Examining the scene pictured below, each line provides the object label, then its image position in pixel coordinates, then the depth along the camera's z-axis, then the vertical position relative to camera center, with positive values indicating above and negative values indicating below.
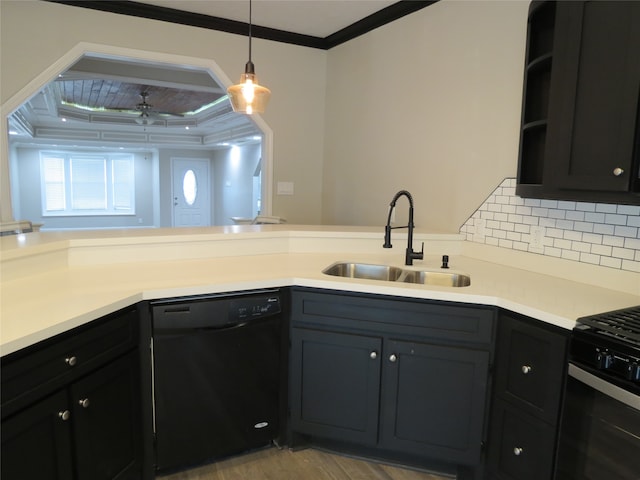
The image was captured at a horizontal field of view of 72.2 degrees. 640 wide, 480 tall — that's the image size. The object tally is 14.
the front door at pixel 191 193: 12.16 -0.02
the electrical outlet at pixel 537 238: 2.31 -0.19
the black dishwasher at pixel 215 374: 1.86 -0.81
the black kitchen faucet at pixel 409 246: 2.38 -0.26
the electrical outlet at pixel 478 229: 2.67 -0.17
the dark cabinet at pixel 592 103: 1.57 +0.39
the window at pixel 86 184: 11.80 +0.13
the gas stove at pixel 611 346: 1.27 -0.43
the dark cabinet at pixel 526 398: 1.59 -0.75
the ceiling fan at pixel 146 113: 6.42 +1.31
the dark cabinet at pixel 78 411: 1.26 -0.74
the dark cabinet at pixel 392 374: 1.90 -0.80
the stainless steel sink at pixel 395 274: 2.32 -0.41
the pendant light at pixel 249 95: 2.45 +0.57
